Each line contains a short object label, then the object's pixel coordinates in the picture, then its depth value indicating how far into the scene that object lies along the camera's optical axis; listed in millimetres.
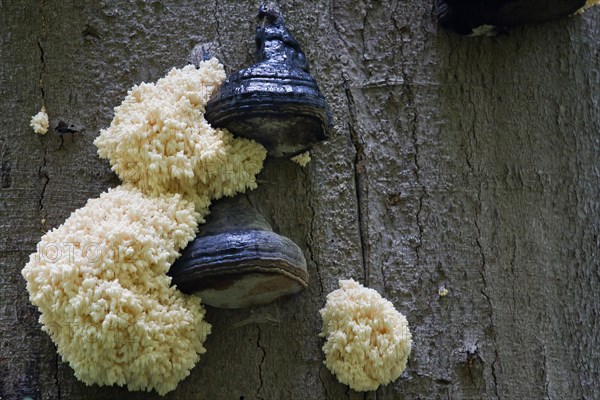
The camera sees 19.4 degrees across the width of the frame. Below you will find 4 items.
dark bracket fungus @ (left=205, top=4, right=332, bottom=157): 1891
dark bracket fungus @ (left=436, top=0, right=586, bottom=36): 2046
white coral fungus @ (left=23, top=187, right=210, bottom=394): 1850
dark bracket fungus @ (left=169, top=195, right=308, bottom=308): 1856
